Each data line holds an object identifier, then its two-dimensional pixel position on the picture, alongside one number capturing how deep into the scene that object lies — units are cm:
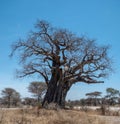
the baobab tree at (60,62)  2355
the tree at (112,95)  7306
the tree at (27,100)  6118
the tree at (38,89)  5578
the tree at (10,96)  5897
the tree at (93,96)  6979
